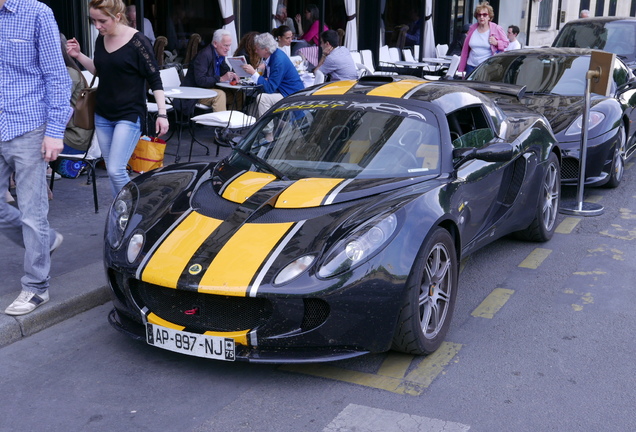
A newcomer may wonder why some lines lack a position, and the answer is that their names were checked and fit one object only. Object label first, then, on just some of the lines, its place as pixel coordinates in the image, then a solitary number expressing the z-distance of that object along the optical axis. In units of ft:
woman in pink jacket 37.14
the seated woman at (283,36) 38.65
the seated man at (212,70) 34.14
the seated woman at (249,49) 37.14
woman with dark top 18.81
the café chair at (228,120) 30.01
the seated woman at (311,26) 52.49
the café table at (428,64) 55.57
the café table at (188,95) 29.09
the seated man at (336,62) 33.78
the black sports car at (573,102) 25.77
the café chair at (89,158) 23.03
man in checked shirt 14.42
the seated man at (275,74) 29.04
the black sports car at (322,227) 12.41
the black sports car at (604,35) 41.32
